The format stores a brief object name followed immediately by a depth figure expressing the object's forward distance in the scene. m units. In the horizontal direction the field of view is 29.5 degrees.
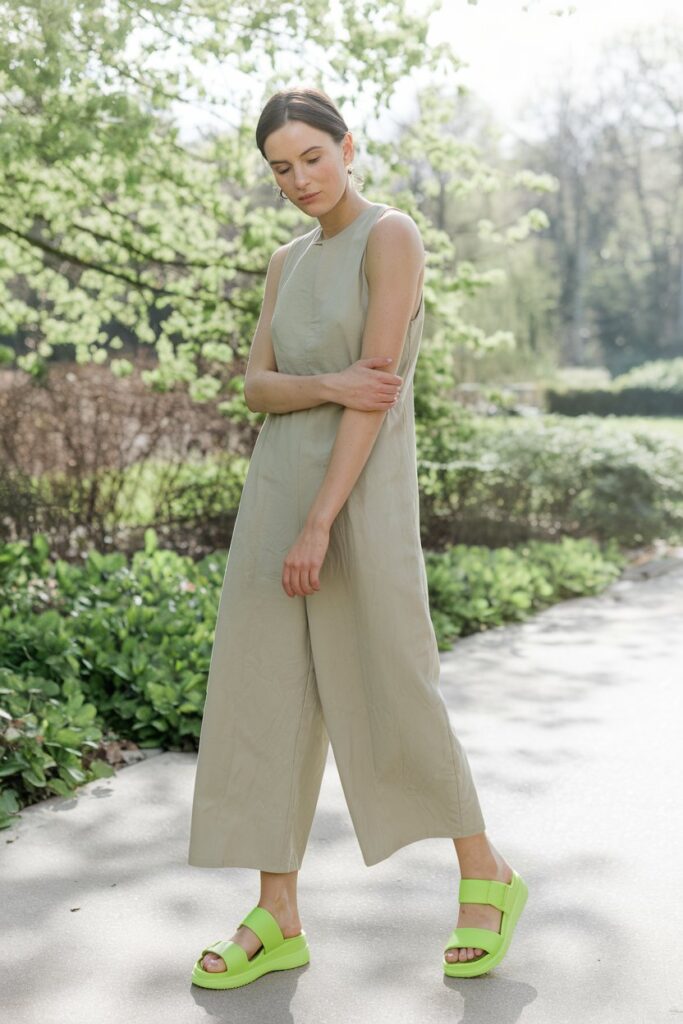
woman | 2.82
